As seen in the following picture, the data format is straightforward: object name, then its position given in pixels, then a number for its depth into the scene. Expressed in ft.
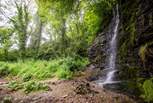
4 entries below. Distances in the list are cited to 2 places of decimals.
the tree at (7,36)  26.11
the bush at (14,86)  10.36
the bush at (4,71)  18.05
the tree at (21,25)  24.34
